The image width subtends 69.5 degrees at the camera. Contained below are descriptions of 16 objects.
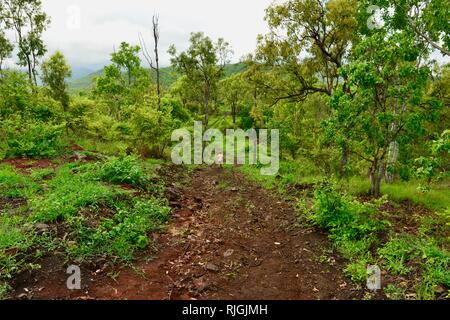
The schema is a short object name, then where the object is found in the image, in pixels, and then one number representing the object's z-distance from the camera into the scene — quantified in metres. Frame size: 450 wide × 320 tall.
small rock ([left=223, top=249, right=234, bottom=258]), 7.21
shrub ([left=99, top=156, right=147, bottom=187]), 10.29
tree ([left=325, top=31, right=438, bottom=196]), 9.34
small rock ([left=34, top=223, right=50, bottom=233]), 6.65
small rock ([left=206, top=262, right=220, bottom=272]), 6.52
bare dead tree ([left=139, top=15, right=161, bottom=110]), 22.59
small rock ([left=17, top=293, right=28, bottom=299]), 5.13
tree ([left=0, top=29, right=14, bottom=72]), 29.41
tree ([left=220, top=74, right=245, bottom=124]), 44.26
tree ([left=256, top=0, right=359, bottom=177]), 12.90
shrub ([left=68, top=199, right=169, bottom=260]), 6.55
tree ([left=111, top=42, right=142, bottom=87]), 31.86
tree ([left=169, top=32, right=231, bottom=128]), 25.00
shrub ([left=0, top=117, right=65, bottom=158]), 13.24
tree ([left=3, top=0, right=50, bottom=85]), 26.53
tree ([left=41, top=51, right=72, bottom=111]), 26.45
